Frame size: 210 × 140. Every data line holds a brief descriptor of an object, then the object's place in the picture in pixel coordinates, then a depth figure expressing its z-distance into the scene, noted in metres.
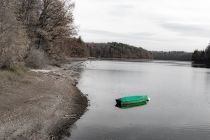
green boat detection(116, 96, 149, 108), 24.61
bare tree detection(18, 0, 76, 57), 40.36
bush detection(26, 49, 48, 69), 38.12
